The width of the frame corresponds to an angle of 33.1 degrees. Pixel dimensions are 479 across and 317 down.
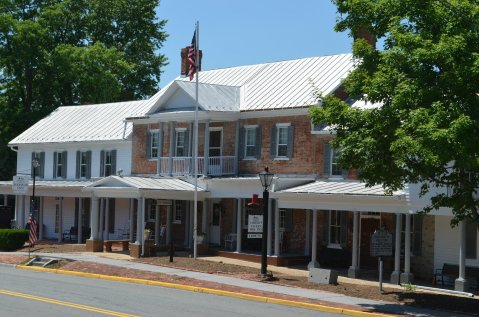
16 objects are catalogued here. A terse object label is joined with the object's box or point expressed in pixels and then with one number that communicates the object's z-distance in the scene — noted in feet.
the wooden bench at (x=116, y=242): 120.37
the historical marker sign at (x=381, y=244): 78.64
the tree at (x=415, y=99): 58.90
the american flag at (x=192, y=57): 106.42
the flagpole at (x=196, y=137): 106.22
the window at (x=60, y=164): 152.35
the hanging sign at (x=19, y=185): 111.34
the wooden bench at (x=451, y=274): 89.34
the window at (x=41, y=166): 157.07
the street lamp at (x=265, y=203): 86.58
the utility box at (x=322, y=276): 82.99
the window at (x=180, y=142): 124.32
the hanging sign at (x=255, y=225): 89.71
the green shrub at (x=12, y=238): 124.98
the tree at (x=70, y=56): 184.91
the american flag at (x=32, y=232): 112.57
